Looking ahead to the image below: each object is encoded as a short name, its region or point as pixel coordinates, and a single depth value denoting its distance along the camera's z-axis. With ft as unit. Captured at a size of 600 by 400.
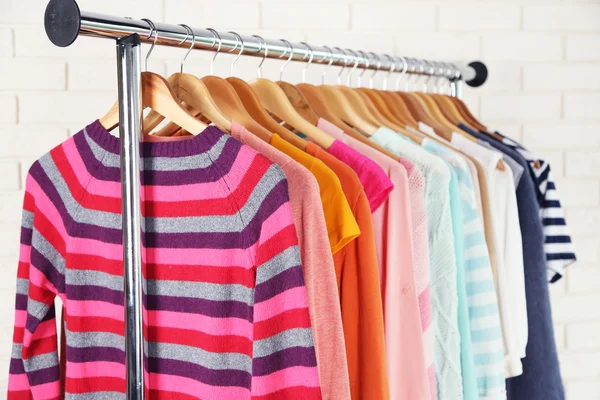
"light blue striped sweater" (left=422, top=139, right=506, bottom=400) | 4.50
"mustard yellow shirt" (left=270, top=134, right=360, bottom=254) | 3.48
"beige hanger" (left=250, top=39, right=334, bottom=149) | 4.00
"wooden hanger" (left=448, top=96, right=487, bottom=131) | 5.79
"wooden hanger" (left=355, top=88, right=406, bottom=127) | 5.01
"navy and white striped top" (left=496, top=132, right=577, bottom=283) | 5.30
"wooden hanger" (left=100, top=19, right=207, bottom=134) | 3.36
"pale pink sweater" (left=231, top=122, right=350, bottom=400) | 3.29
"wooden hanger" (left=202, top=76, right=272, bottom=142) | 3.67
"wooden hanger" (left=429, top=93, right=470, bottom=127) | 5.71
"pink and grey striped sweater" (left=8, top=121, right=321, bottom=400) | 3.11
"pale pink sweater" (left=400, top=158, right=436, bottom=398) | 4.12
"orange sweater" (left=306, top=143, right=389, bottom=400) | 3.71
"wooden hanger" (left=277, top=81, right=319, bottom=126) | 4.27
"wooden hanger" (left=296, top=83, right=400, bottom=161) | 4.38
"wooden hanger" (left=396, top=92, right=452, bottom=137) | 5.39
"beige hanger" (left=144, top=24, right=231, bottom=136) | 3.52
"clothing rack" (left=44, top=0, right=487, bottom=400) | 2.89
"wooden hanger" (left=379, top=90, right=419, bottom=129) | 5.20
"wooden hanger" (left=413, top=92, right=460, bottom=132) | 5.43
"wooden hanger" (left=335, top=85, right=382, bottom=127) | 4.73
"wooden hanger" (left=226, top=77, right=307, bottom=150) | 3.85
